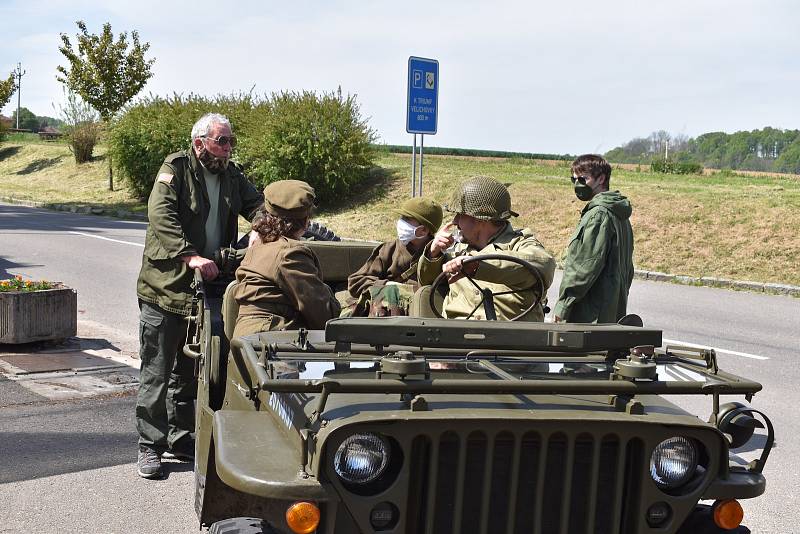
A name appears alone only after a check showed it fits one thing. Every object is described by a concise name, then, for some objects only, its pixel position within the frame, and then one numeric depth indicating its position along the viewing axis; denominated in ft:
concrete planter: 26.94
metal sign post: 49.11
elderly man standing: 18.13
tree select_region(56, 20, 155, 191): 115.34
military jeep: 9.11
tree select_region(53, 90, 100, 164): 135.85
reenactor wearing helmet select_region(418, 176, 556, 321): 14.29
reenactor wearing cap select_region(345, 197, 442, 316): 20.08
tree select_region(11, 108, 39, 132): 359.62
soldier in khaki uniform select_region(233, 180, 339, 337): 14.82
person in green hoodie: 18.45
